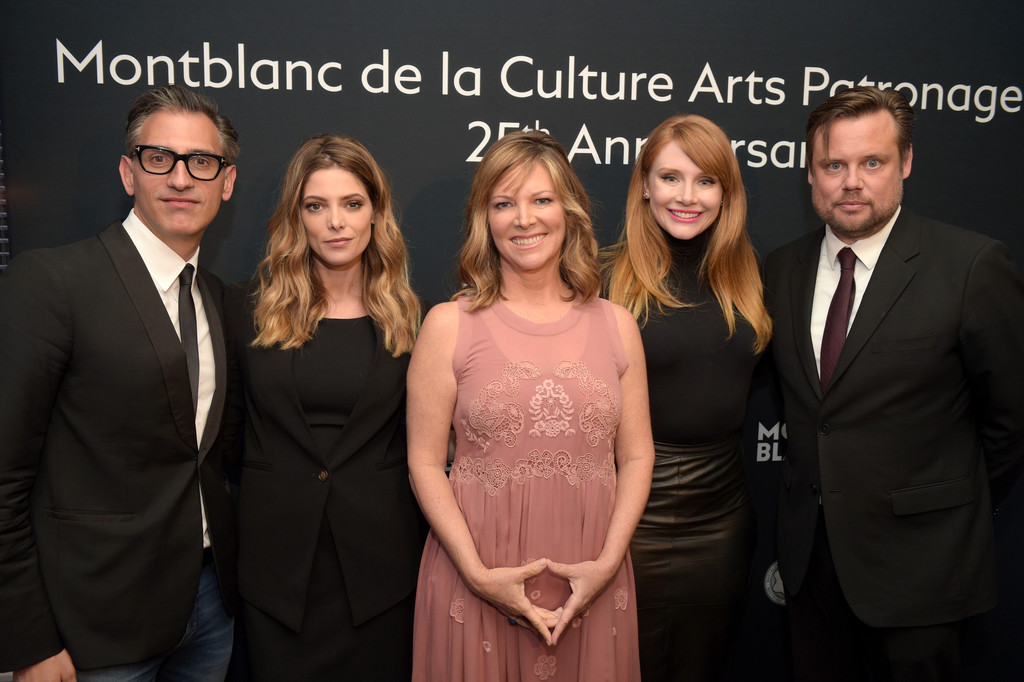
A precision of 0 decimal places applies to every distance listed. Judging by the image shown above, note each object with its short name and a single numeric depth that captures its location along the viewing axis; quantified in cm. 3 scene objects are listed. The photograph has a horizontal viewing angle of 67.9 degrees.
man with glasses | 186
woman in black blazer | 223
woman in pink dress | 206
